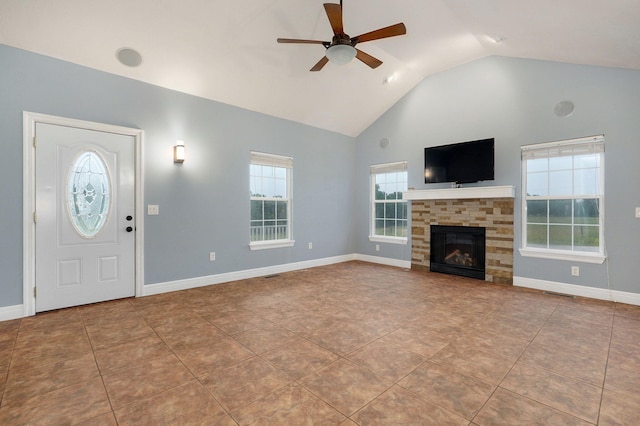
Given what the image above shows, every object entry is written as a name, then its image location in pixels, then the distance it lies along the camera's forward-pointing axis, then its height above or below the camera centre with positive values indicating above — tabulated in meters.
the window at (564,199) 4.04 +0.17
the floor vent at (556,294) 4.06 -1.14
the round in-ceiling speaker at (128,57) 3.53 +1.85
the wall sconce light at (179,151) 4.18 +0.83
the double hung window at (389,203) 6.07 +0.16
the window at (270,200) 5.20 +0.19
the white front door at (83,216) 3.39 -0.07
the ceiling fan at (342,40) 2.83 +1.76
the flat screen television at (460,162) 4.78 +0.84
